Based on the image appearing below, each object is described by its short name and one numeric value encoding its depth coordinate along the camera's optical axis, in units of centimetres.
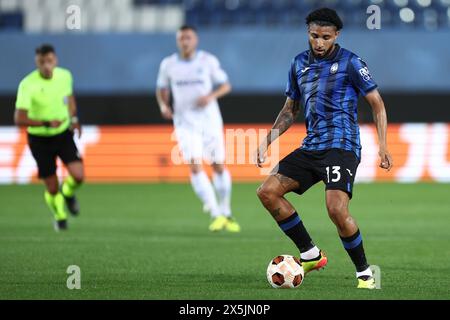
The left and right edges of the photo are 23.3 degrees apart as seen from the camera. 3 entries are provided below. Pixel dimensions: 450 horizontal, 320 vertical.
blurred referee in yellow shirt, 1335
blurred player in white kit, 1379
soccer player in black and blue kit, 808
